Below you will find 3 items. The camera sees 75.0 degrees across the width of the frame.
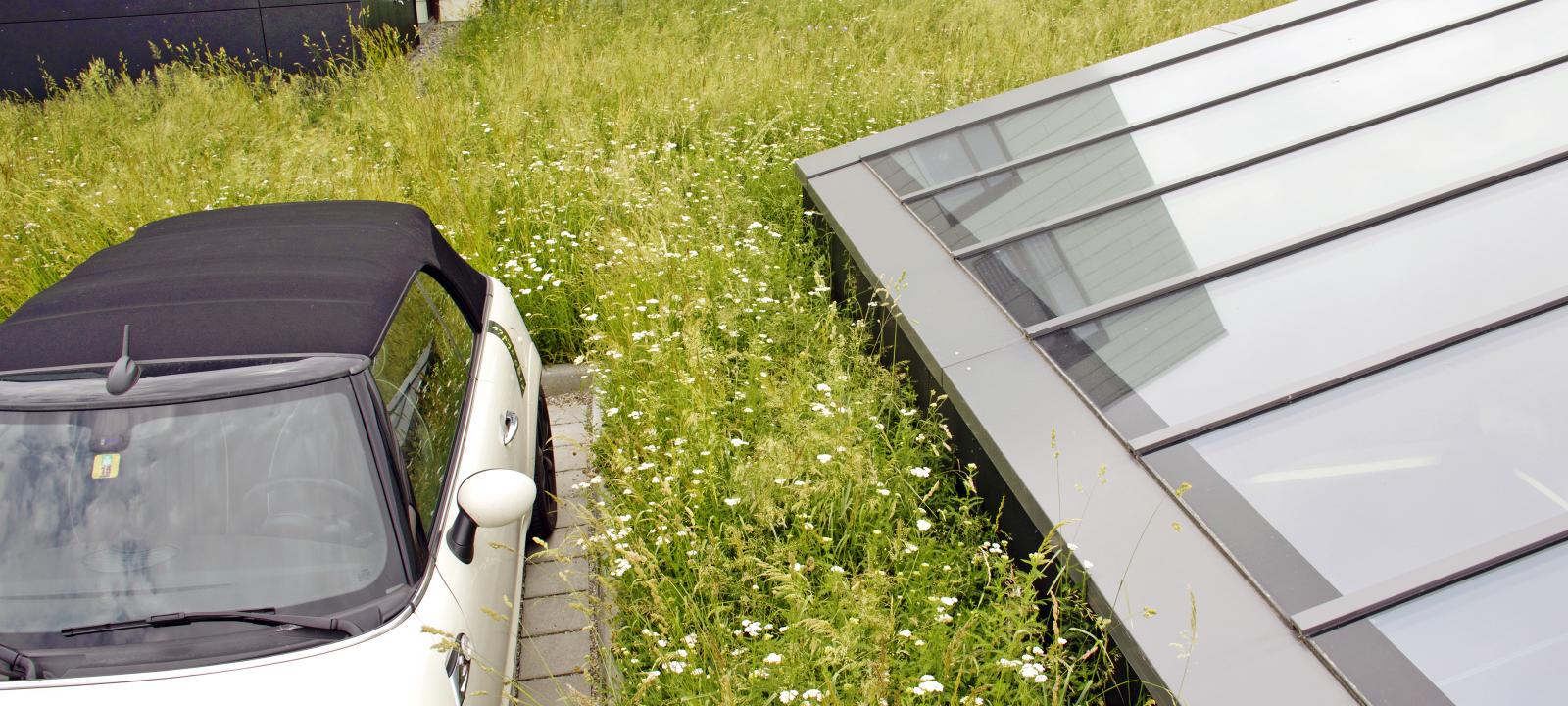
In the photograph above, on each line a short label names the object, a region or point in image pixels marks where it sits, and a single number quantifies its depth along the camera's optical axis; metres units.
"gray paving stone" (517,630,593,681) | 4.12
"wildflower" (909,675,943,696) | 3.04
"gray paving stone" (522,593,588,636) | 4.37
